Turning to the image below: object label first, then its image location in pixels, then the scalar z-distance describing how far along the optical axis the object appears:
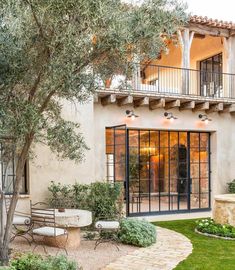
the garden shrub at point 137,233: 8.31
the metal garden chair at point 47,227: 7.47
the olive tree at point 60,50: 5.25
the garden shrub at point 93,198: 10.08
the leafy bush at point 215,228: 9.29
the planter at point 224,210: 9.67
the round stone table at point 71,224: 7.95
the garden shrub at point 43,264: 5.71
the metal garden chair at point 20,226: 8.35
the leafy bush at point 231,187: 13.58
